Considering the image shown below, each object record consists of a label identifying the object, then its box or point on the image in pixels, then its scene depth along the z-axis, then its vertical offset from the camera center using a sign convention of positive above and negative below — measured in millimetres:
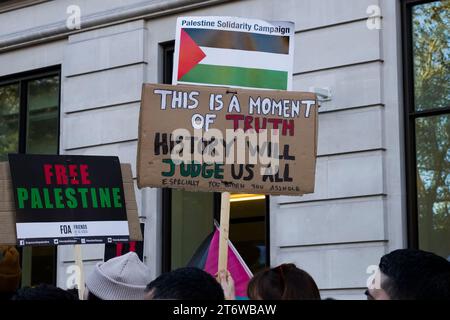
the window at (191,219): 11133 +331
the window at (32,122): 12900 +1614
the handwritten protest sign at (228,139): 6871 +740
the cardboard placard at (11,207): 6824 +276
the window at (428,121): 9883 +1245
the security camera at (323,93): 10344 +1557
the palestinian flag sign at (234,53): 7492 +1430
